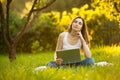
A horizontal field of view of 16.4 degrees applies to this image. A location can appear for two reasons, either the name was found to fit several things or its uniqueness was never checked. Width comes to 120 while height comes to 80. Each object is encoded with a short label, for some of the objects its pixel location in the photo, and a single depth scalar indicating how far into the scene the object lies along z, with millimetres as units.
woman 8094
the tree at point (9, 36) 10516
